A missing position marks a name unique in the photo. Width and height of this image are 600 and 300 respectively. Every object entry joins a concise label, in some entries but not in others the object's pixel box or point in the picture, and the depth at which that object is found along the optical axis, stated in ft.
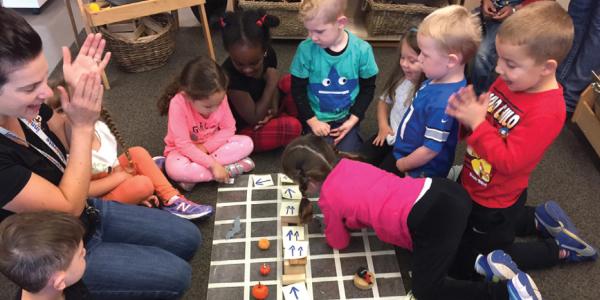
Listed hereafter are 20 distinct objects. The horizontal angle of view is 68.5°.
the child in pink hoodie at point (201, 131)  5.22
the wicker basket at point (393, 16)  8.49
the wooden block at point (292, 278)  4.50
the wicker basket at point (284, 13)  8.35
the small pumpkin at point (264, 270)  4.63
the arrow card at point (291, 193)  5.41
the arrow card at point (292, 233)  4.74
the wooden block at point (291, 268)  4.58
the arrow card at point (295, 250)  4.53
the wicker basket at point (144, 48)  7.95
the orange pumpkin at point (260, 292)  4.39
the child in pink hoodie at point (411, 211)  4.12
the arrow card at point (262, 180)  5.69
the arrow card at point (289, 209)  5.13
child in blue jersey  4.35
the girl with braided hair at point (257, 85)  5.51
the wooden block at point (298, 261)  4.53
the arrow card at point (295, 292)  4.39
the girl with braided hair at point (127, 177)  4.88
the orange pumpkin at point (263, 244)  4.87
